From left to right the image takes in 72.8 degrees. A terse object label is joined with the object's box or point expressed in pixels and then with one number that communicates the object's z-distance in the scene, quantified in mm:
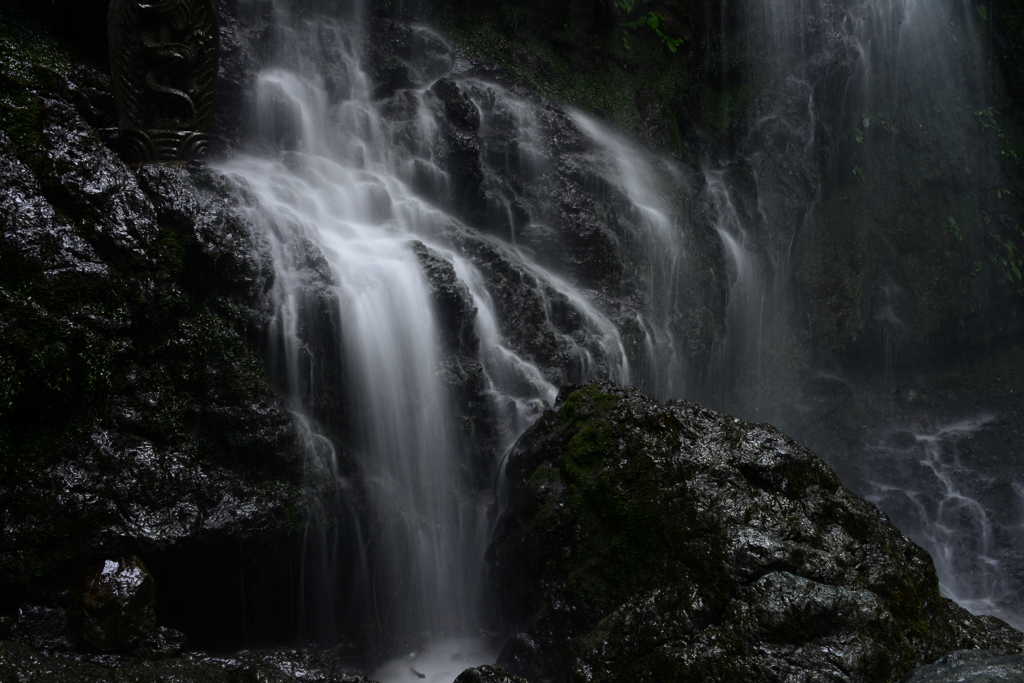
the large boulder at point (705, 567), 3379
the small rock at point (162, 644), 3855
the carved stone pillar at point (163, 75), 5871
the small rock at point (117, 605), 3814
